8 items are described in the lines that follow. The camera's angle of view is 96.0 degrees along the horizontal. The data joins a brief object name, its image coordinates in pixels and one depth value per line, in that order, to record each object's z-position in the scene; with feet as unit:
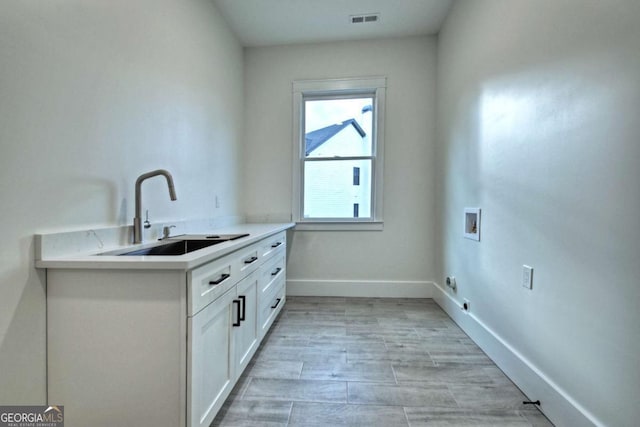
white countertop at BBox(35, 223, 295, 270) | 3.43
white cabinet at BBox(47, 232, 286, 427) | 3.52
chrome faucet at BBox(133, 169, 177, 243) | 5.10
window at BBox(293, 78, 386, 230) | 10.88
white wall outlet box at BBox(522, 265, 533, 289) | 5.23
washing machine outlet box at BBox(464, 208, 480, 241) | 7.33
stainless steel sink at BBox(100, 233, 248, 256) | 5.52
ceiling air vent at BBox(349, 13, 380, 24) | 9.23
